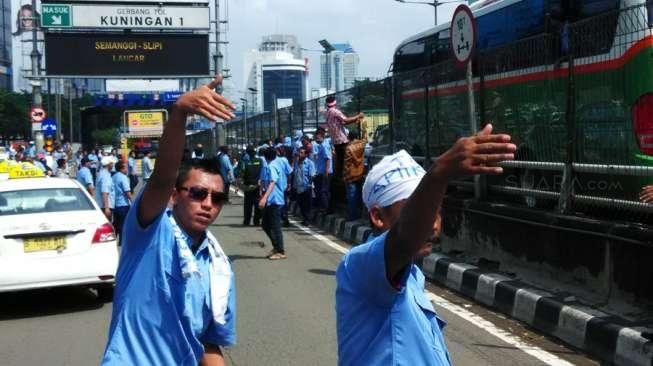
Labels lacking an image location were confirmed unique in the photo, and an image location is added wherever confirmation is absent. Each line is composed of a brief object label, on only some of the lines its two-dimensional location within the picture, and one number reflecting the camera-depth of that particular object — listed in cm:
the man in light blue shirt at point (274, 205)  1186
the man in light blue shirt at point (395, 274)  215
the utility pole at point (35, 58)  2820
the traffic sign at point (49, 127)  3765
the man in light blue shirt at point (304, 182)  1688
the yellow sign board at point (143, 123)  4356
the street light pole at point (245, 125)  3426
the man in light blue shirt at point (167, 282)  269
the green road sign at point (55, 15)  2853
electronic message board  2742
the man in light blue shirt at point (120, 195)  1341
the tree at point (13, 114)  6981
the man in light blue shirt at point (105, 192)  1318
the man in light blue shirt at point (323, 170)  1669
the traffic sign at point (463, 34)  902
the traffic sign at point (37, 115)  2888
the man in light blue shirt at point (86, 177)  1657
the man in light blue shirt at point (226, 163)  2145
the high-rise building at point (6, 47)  10337
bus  761
